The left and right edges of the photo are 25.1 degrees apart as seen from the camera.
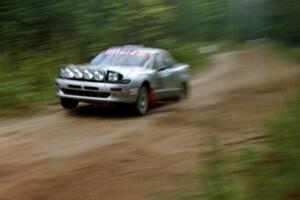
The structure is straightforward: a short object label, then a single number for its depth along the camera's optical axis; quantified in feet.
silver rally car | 43.91
